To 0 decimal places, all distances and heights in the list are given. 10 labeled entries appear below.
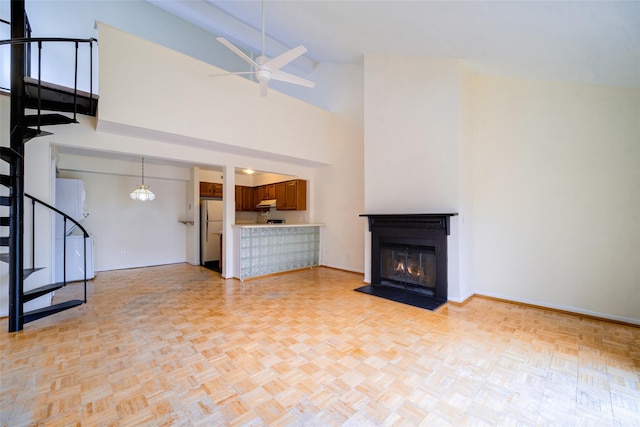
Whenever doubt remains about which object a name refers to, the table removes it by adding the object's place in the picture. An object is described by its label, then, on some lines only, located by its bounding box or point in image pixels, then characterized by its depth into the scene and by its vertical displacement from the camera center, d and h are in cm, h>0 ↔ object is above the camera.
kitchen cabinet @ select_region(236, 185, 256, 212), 738 +46
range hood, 681 +30
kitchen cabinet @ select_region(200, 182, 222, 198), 668 +67
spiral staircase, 267 +58
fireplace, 365 -67
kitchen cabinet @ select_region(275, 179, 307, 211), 630 +48
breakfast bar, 488 -70
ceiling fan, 275 +166
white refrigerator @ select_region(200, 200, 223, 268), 635 -38
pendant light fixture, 534 +43
